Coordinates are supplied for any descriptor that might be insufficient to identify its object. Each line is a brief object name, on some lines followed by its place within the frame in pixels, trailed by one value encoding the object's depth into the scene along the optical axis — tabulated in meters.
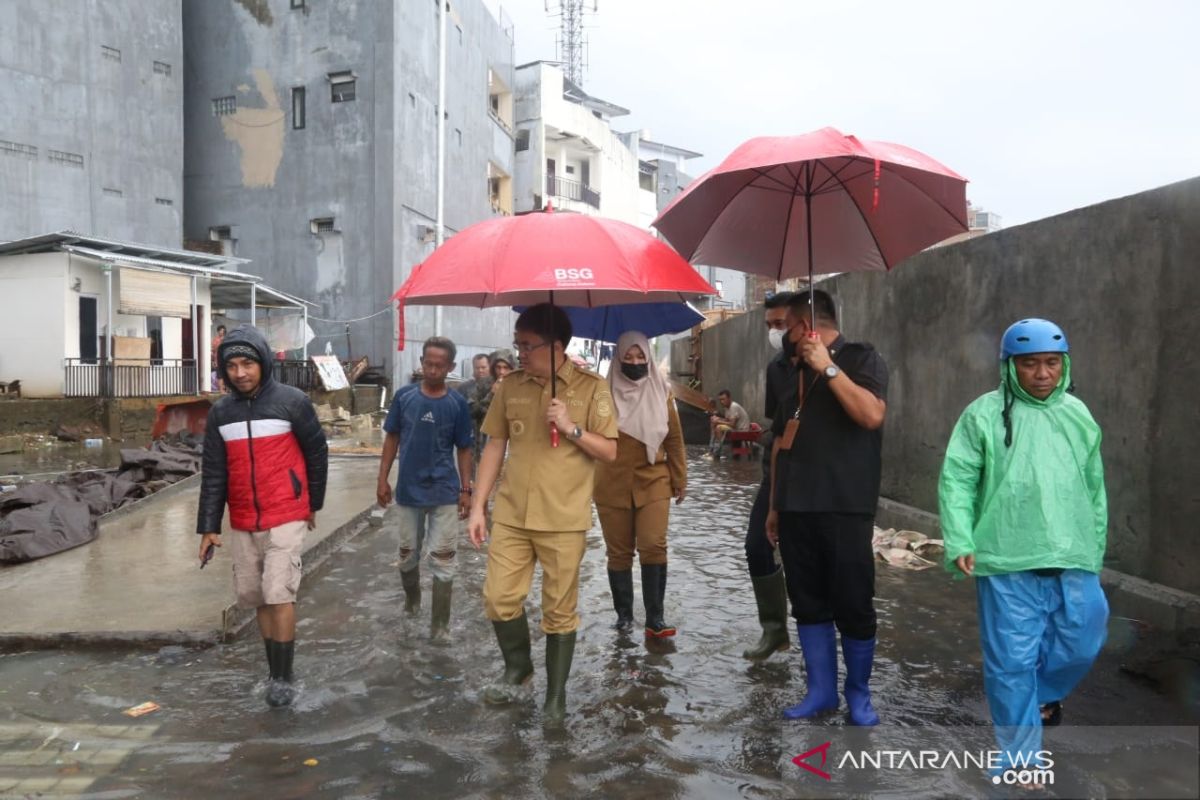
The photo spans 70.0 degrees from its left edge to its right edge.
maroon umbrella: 4.07
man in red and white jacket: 4.21
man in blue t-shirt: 5.23
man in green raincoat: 3.15
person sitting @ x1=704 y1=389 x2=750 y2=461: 15.32
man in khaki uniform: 3.90
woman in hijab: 5.05
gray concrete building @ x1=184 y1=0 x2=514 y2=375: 26.69
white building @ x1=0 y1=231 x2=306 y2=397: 18.91
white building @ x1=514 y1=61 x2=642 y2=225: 40.44
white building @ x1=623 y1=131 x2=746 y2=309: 51.44
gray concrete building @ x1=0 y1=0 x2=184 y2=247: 23.28
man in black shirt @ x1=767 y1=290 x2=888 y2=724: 3.69
